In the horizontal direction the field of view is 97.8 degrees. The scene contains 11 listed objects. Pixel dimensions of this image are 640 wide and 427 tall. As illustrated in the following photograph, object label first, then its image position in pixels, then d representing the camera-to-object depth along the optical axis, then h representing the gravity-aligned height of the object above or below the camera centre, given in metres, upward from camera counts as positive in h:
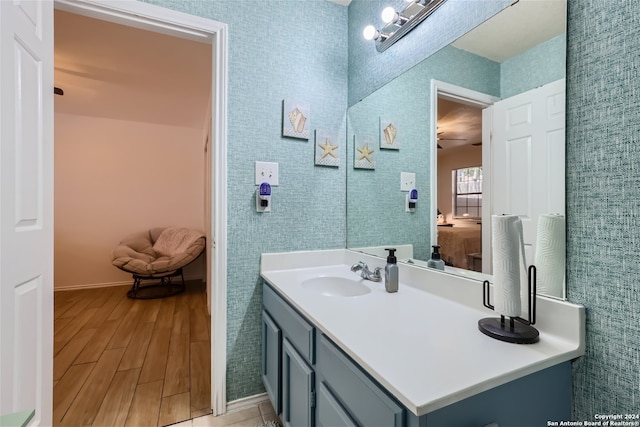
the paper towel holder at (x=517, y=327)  0.75 -0.33
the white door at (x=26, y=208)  0.97 +0.01
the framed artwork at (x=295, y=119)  1.63 +0.55
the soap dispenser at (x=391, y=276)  1.23 -0.28
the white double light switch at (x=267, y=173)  1.58 +0.23
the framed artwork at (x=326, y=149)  1.73 +0.40
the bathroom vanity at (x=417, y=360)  0.59 -0.35
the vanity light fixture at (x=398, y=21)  1.23 +0.93
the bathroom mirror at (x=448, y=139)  0.88 +0.35
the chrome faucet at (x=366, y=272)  1.39 -0.31
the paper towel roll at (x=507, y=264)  0.78 -0.14
